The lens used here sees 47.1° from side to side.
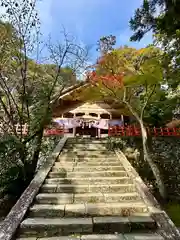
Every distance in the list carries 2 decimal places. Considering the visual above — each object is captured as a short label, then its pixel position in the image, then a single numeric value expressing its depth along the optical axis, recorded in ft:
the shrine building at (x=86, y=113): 41.78
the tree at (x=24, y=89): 20.61
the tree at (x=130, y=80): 21.85
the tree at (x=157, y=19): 22.79
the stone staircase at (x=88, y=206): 12.23
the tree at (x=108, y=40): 63.27
